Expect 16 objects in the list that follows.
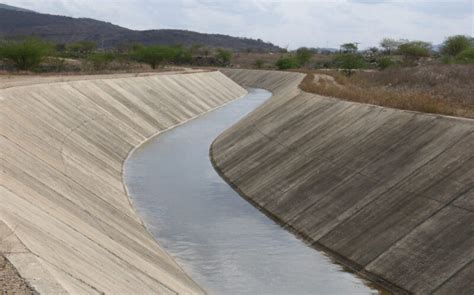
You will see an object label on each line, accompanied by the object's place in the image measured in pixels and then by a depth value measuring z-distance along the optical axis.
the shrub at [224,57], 163.38
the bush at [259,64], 153.73
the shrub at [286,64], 137.75
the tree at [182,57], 148.00
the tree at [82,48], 157.30
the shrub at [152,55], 118.69
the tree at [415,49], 149.52
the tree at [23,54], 79.00
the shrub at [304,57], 161.38
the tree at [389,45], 184.52
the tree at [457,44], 132.62
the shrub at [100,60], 98.88
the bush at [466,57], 92.69
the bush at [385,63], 119.50
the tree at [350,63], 105.06
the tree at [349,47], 173.88
